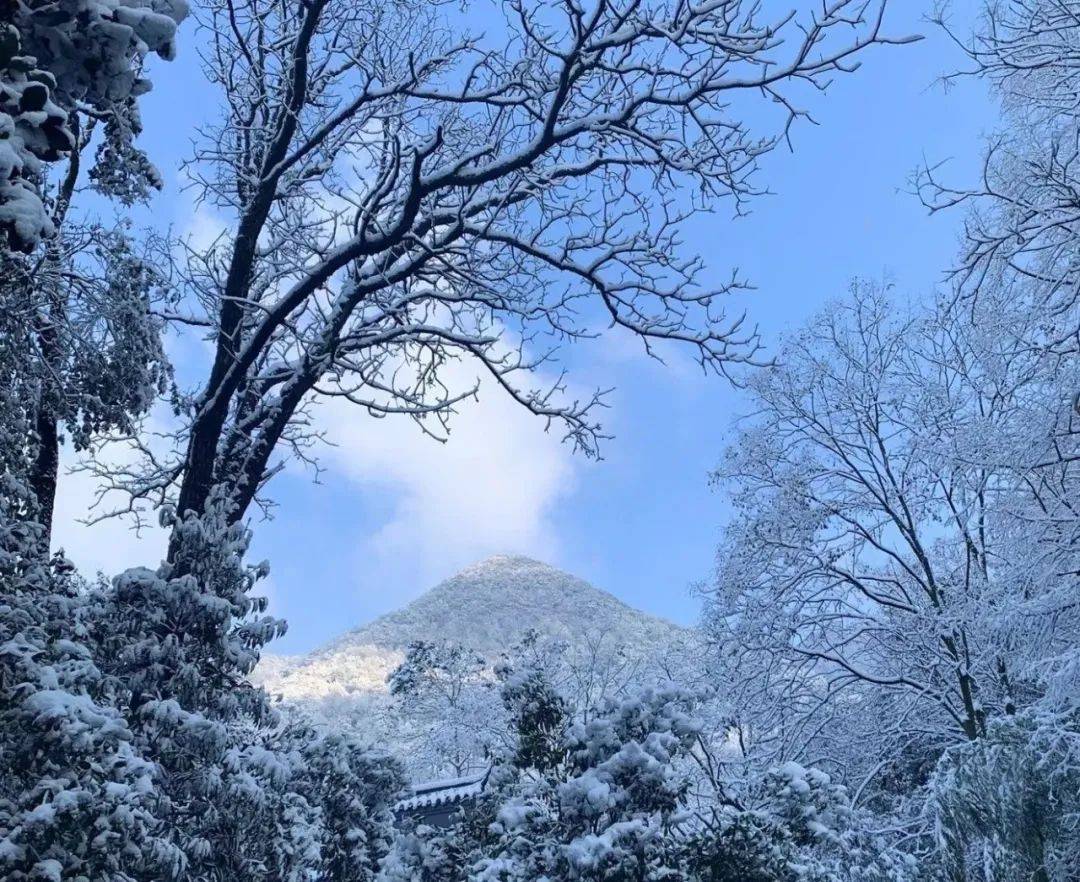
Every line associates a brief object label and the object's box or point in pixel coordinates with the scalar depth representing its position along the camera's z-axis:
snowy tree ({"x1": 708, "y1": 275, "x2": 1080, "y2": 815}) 12.19
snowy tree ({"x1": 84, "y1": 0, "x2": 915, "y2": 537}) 8.02
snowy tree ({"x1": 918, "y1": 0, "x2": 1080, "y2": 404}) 8.08
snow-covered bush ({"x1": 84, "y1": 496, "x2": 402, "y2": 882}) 6.14
